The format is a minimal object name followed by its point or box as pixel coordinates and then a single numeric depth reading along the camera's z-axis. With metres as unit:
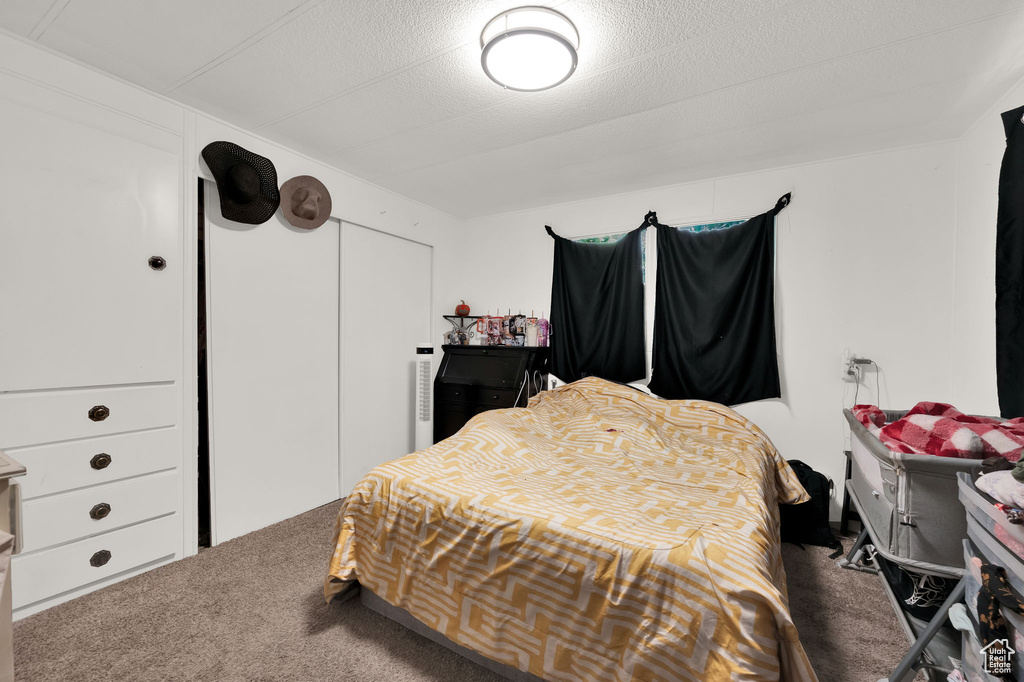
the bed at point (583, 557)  1.14
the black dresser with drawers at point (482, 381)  3.46
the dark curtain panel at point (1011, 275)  1.87
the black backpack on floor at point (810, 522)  2.51
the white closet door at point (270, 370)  2.49
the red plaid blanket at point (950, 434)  1.34
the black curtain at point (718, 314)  2.95
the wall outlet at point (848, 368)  2.74
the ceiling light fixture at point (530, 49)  1.58
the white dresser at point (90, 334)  1.81
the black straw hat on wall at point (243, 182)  2.40
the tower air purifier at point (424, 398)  3.43
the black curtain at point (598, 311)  3.40
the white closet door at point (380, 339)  3.27
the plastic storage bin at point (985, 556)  1.00
